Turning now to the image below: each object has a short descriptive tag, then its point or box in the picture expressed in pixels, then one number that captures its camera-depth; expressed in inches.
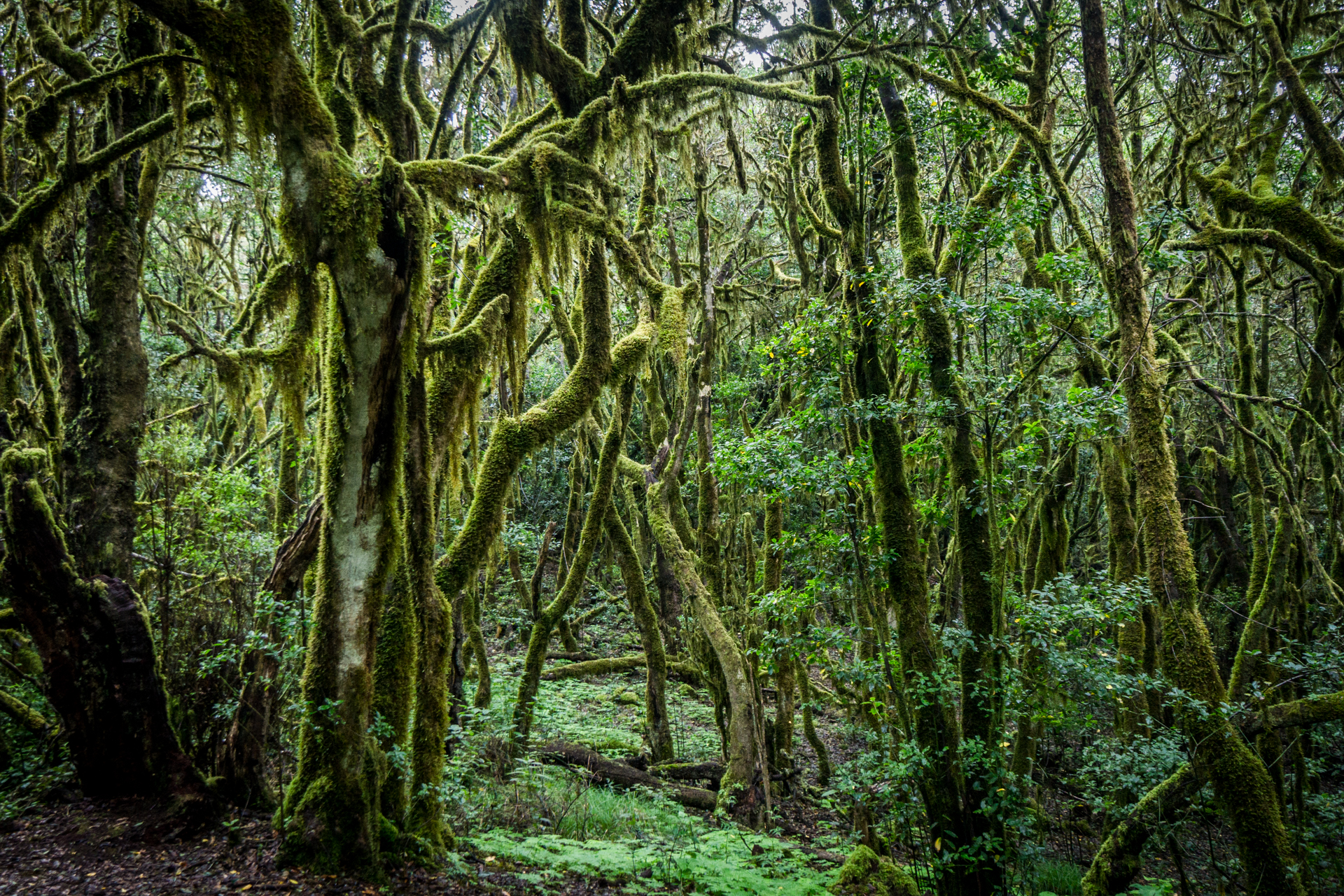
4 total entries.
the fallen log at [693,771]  384.2
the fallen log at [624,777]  352.8
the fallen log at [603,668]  490.6
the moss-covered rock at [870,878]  236.2
